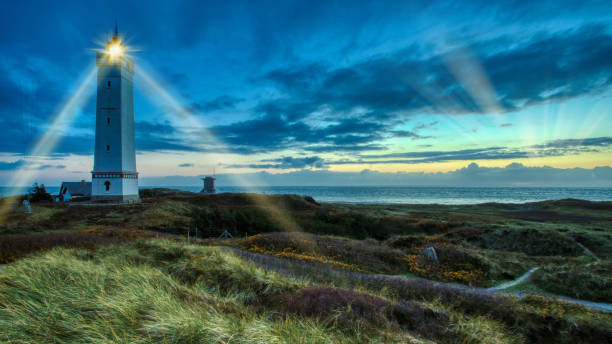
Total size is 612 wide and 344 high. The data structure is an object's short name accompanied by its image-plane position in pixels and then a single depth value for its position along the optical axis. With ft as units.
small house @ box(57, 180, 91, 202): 145.69
